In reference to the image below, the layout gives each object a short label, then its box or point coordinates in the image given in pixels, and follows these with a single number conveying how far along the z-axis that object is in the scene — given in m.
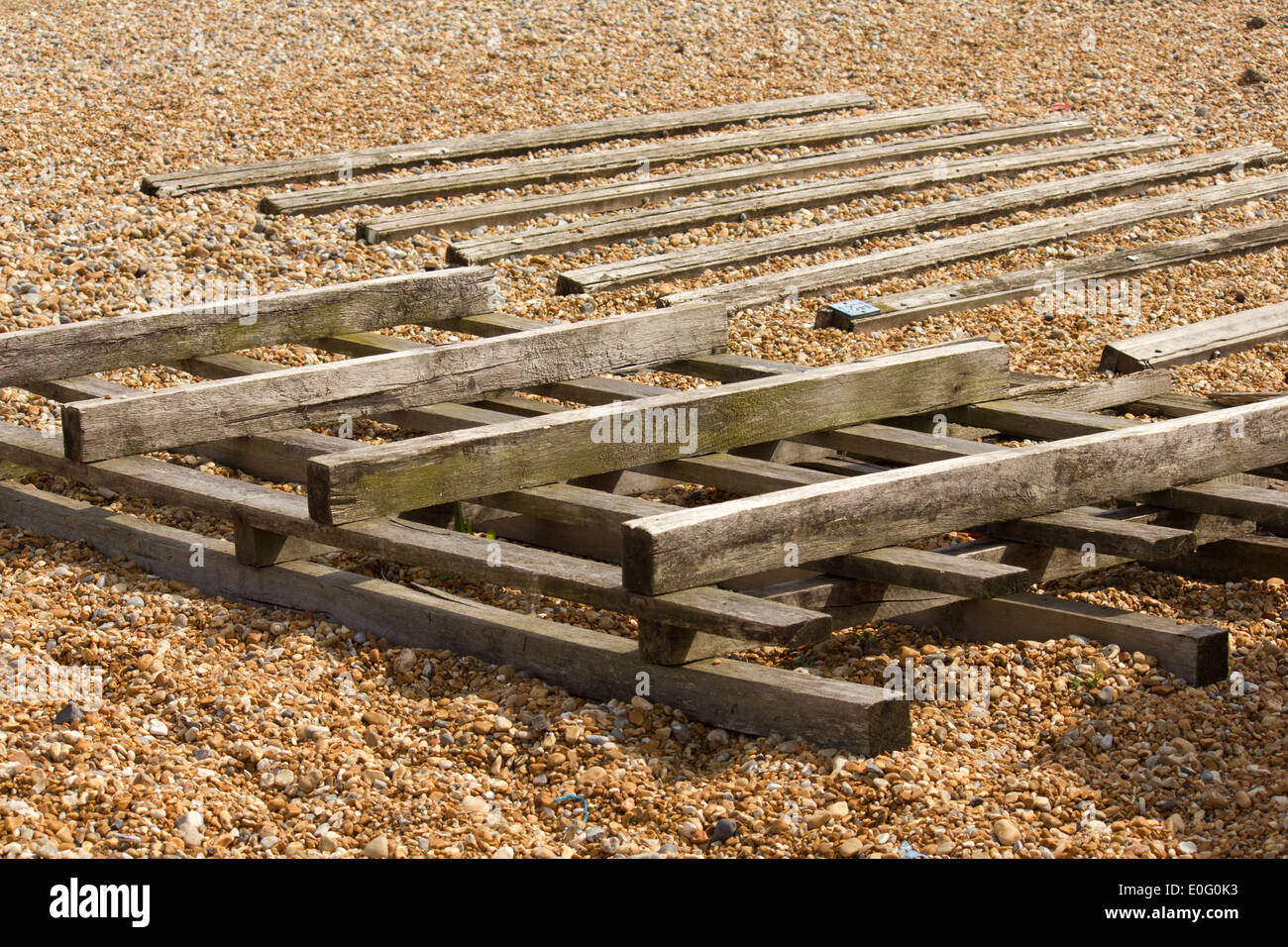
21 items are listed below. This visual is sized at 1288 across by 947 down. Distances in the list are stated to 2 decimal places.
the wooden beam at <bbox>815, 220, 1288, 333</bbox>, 8.45
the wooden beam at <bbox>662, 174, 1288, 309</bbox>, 8.64
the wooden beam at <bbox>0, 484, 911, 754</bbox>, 4.41
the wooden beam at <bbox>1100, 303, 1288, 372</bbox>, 7.69
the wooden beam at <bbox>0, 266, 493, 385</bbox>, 6.75
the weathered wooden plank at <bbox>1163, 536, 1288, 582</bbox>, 5.59
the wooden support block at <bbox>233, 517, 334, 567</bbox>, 5.52
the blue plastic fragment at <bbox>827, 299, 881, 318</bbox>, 8.30
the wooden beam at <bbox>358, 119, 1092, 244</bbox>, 9.59
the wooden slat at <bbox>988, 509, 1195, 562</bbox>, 5.11
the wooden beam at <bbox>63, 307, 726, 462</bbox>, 5.91
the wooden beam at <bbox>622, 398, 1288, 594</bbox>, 4.47
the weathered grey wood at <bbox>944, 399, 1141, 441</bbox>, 6.23
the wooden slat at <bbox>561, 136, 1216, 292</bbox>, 8.91
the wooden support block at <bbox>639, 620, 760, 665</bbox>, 4.61
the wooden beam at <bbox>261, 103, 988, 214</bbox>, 9.88
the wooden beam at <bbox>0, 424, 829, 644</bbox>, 4.37
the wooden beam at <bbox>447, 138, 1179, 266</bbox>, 9.16
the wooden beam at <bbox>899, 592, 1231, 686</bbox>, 4.85
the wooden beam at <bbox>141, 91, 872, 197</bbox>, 10.00
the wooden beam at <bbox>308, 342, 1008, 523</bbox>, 5.13
